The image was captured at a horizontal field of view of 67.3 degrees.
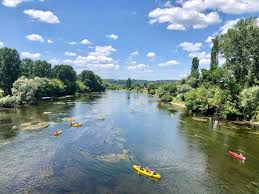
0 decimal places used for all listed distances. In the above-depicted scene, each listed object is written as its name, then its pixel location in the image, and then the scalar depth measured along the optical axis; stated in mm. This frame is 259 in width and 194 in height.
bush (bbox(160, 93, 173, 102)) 107955
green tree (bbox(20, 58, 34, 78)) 111481
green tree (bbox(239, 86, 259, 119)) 56803
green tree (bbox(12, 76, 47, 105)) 79999
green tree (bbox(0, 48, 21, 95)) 90578
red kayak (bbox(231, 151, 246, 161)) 33657
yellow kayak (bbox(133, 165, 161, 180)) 26938
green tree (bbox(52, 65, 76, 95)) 129410
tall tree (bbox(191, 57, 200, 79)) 125620
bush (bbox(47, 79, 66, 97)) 106706
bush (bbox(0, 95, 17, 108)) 71672
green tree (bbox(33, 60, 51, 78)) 116239
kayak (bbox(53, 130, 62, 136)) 42436
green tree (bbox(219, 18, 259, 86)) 60371
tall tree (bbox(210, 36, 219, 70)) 90578
